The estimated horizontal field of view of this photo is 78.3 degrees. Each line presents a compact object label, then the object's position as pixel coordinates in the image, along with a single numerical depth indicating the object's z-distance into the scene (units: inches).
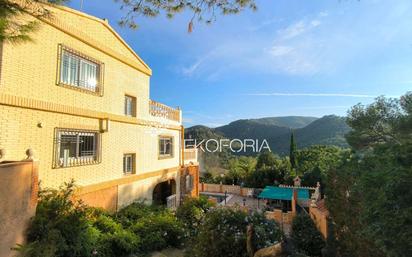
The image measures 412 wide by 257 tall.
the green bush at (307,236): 487.2
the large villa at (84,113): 315.9
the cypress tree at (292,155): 1617.9
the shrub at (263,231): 240.1
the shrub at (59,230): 258.8
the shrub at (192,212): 432.5
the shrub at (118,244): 321.1
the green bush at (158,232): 374.0
